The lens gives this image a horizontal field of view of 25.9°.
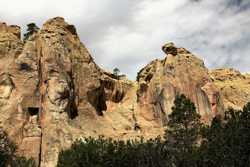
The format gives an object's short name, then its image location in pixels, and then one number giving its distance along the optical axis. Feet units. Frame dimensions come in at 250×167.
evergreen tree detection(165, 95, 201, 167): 270.87
